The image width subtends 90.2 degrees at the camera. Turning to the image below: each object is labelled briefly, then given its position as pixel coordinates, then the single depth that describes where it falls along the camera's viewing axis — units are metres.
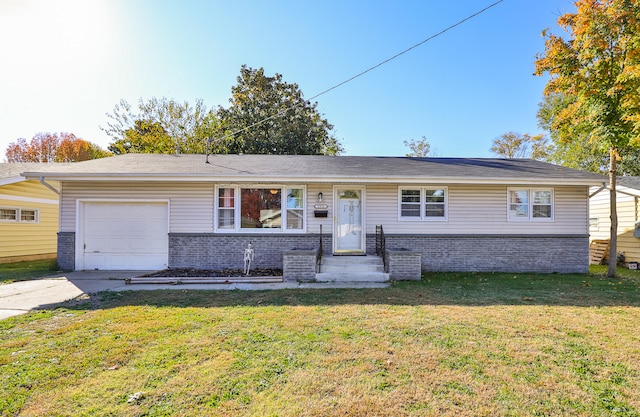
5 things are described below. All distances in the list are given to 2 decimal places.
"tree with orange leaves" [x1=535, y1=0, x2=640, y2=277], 7.72
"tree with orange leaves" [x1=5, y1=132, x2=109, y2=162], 36.97
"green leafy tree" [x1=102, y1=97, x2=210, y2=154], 24.03
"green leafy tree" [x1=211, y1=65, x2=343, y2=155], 22.44
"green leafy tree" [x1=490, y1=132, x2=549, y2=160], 29.92
